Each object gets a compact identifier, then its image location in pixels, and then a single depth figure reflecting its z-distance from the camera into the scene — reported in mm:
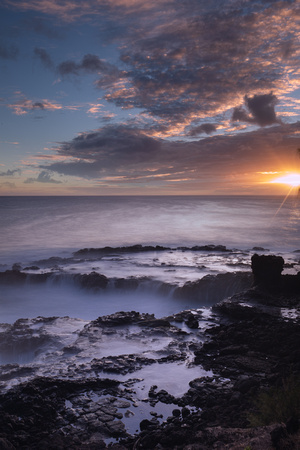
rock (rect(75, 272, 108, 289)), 28266
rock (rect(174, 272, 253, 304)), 25141
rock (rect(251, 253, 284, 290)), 21562
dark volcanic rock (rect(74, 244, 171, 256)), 43125
